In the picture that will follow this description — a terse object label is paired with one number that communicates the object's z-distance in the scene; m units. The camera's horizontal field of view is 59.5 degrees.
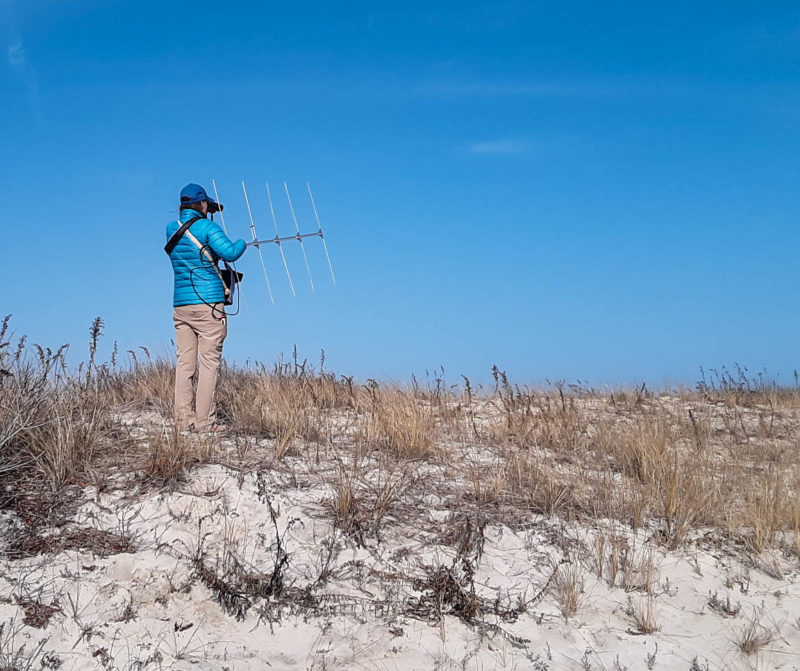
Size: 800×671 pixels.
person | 7.04
